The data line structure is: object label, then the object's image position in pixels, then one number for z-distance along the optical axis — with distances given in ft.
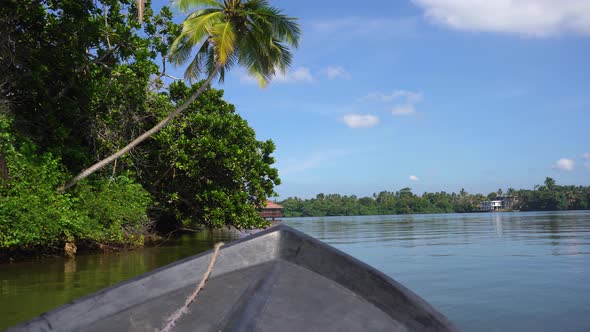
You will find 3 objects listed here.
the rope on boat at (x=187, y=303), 5.80
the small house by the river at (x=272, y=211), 168.86
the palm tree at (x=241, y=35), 35.12
